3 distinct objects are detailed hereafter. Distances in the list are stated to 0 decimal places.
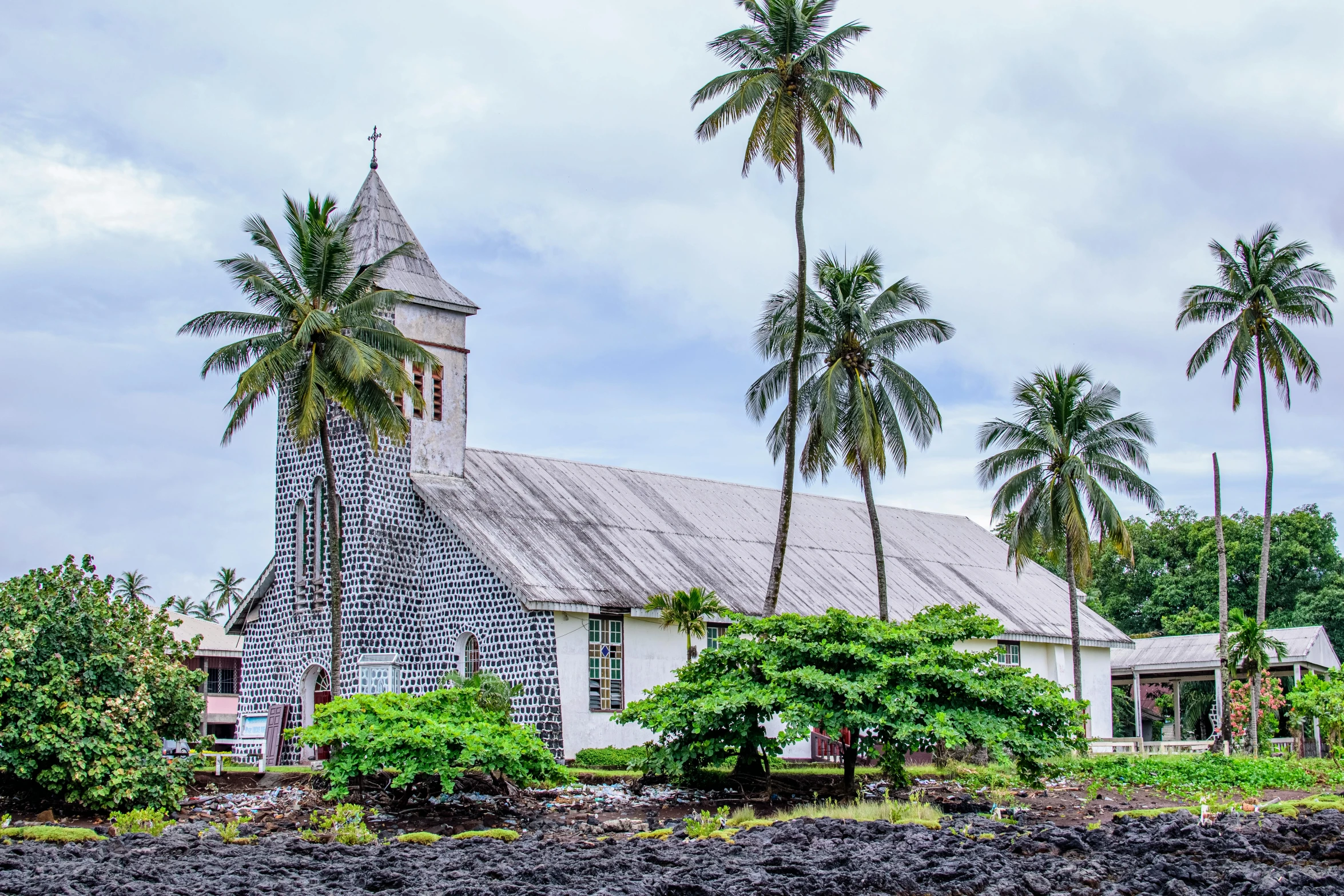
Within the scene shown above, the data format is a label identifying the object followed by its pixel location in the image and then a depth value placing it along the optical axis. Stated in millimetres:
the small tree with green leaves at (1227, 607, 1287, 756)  38000
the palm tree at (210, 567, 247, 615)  93125
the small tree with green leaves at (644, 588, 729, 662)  28906
